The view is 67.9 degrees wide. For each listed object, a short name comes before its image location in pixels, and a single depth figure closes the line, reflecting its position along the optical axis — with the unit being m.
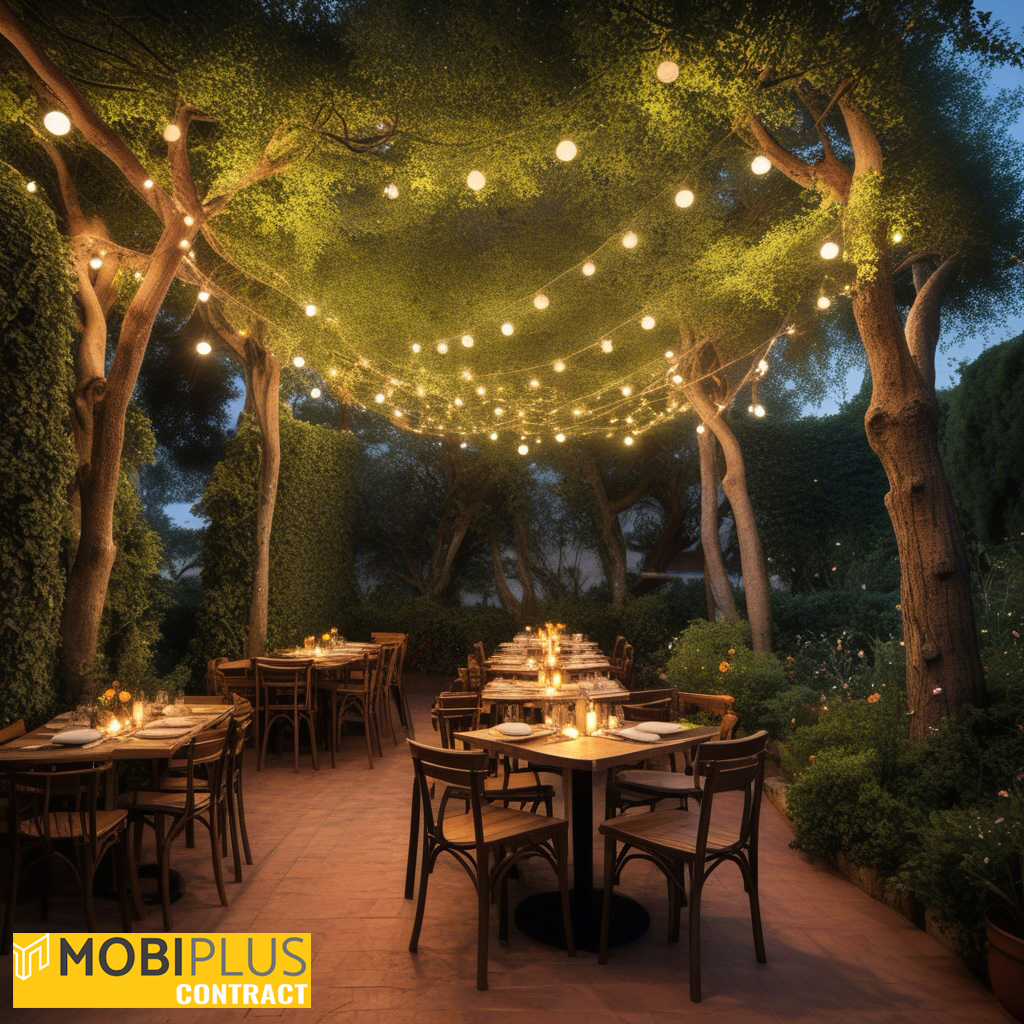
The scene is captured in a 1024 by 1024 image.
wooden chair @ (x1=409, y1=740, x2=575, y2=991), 3.03
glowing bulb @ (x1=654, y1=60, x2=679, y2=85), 3.86
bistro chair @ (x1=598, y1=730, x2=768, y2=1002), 2.95
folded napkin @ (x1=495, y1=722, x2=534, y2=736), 3.68
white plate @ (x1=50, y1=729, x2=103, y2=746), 3.60
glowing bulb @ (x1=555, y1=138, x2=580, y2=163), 4.54
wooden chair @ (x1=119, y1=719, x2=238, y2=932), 3.47
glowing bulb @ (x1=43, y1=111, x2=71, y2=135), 3.93
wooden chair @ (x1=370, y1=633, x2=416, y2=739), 8.19
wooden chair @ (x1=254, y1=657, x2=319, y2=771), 6.32
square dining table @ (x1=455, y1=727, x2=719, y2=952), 3.26
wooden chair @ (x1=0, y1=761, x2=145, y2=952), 3.18
